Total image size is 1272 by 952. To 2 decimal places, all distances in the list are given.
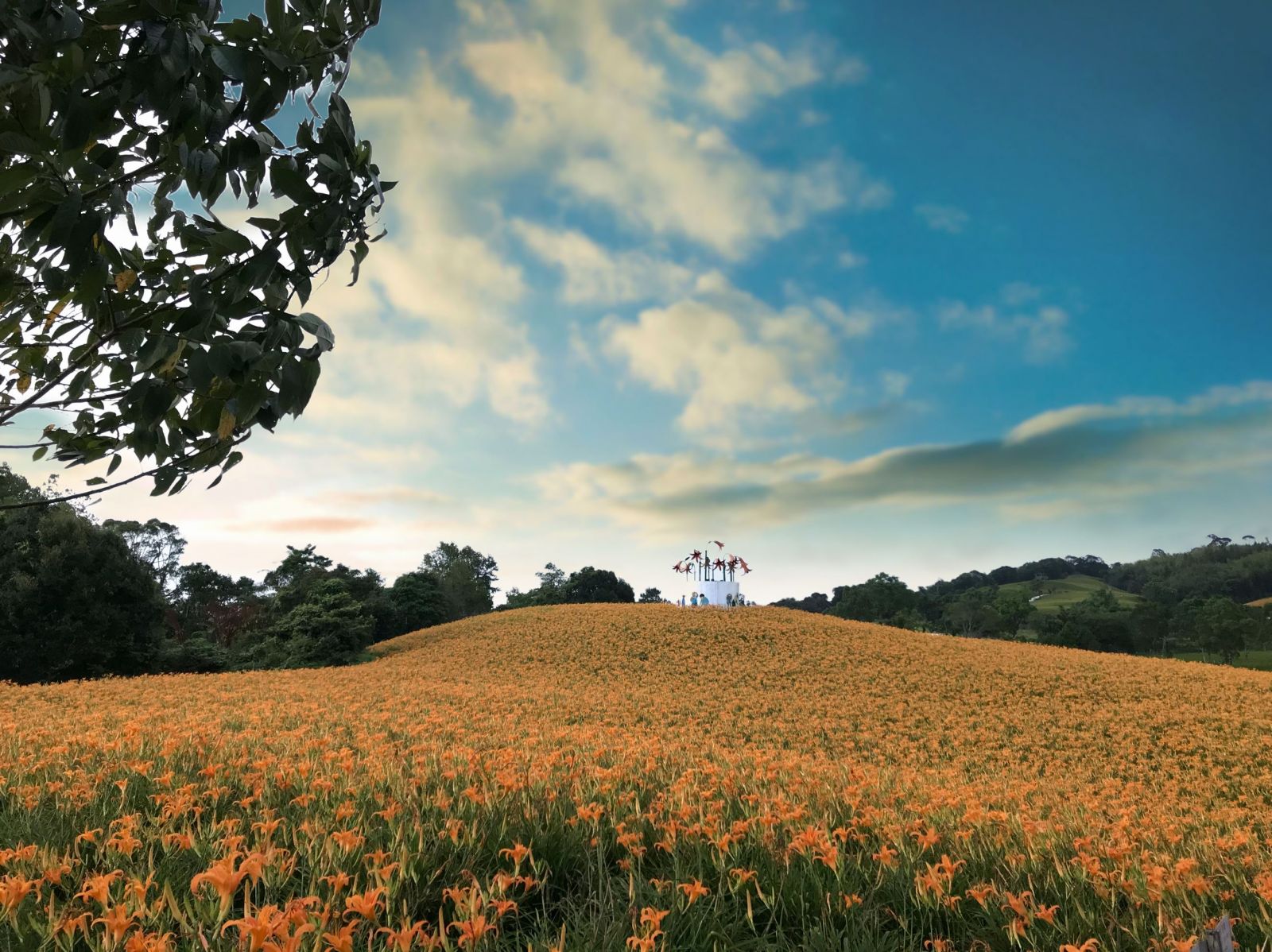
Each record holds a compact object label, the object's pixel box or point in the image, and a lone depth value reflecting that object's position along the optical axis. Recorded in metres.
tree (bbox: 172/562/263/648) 38.25
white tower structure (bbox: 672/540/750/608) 37.19
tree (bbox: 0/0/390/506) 1.70
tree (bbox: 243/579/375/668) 24.28
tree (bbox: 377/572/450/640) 36.12
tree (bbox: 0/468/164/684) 21.42
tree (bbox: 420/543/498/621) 53.00
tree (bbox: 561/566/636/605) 51.88
